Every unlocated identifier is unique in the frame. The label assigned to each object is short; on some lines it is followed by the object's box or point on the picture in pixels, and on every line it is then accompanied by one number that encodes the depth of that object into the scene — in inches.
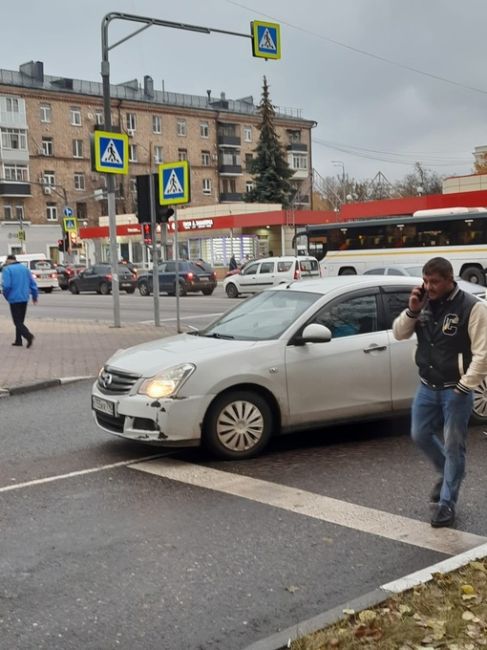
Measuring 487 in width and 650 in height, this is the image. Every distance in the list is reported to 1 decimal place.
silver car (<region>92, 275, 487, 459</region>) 248.1
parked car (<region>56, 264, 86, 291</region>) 1862.7
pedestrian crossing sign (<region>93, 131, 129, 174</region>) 617.6
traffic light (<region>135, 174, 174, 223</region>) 654.5
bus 1259.2
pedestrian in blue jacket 574.9
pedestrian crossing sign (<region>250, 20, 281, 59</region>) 633.6
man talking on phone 181.6
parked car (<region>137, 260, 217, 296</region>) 1382.9
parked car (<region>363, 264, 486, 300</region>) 727.4
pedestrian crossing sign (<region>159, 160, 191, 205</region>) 617.6
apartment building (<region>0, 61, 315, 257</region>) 2859.3
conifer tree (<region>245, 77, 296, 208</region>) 2657.5
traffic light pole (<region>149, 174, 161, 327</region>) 649.9
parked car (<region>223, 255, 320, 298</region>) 1251.8
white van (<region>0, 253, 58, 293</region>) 1714.6
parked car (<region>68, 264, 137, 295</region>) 1606.8
